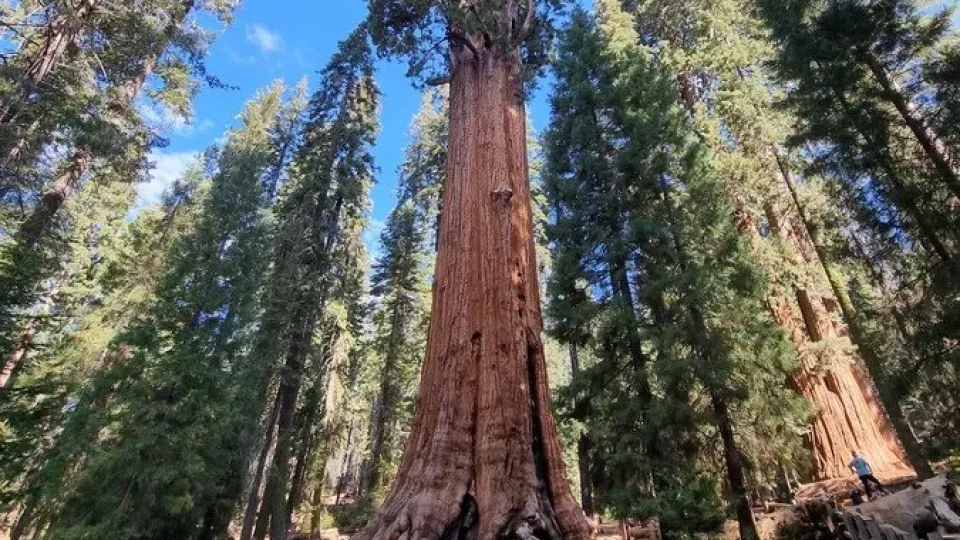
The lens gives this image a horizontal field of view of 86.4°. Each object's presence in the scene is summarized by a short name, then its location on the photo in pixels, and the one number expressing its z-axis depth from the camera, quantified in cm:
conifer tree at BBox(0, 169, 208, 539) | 1471
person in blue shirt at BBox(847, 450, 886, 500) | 1067
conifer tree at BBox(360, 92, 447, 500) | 2189
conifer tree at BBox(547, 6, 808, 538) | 964
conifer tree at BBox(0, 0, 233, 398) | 1015
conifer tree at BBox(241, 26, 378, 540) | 1580
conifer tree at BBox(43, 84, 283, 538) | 1325
